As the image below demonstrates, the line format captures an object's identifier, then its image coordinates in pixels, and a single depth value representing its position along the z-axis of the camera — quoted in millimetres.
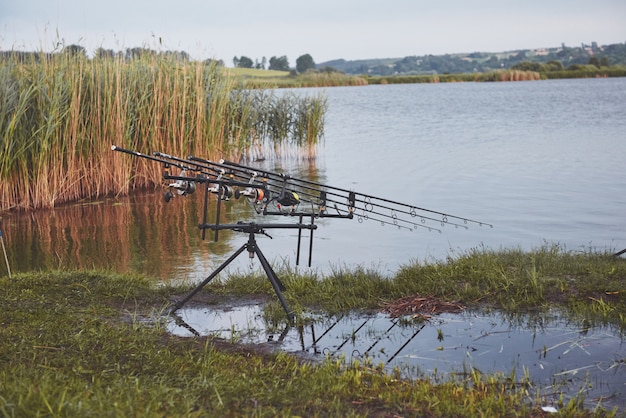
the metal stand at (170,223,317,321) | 6484
